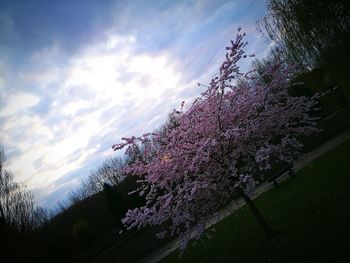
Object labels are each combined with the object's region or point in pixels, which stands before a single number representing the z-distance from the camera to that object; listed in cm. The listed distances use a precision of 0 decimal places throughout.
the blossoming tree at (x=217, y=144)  680
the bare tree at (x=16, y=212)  661
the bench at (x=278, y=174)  1326
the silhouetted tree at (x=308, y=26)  926
